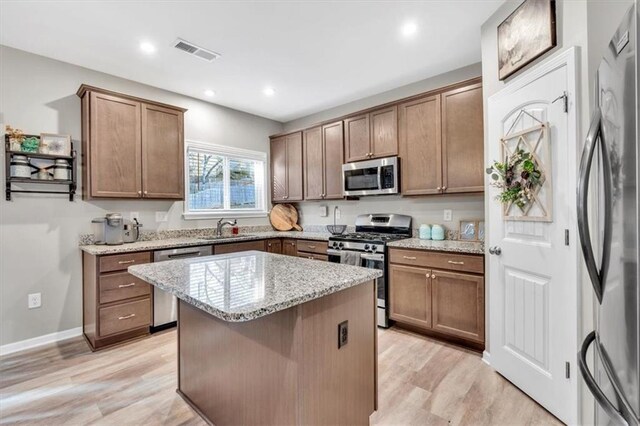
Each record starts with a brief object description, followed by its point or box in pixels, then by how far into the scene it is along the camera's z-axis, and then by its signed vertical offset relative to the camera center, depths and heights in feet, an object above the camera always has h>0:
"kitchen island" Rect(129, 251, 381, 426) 4.01 -1.97
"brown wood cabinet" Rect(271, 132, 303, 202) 15.01 +2.34
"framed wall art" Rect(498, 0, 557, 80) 5.96 +3.79
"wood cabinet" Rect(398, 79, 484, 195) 9.39 +2.31
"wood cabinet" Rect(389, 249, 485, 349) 8.47 -2.48
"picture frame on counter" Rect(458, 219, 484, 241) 10.11 -0.63
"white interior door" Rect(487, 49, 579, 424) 5.57 -1.16
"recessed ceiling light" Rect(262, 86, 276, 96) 12.32 +5.09
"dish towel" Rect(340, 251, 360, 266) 11.04 -1.66
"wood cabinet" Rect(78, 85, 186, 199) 9.68 +2.36
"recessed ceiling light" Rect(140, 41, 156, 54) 8.88 +5.02
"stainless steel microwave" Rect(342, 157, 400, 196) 11.31 +1.40
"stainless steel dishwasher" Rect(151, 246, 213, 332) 10.06 -2.94
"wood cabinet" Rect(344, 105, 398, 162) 11.44 +3.09
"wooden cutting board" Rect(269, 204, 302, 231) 16.14 -0.20
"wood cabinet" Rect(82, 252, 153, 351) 8.97 -2.64
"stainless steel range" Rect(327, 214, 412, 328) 10.44 -1.12
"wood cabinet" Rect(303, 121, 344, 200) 13.29 +2.37
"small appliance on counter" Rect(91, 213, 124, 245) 10.09 -0.46
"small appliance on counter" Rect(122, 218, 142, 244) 10.63 -0.57
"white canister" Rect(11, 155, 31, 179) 8.91 +1.48
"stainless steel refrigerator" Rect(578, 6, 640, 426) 2.38 -0.17
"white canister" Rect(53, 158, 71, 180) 9.53 +1.47
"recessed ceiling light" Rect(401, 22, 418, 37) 8.15 +5.05
